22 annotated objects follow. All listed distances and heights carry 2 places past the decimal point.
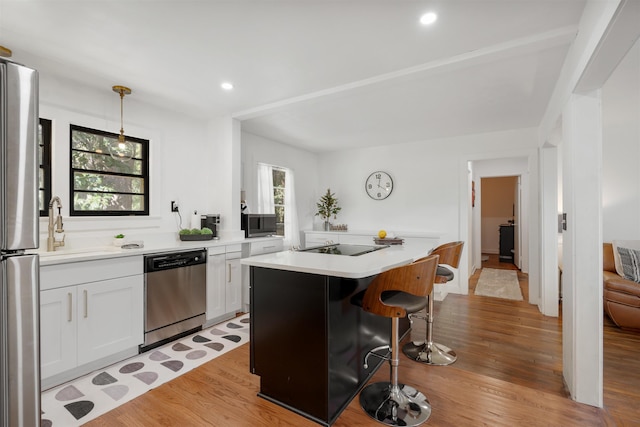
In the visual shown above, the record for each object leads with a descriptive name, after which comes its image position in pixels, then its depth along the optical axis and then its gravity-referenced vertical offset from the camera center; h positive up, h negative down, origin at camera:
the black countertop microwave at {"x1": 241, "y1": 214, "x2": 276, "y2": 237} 3.97 -0.14
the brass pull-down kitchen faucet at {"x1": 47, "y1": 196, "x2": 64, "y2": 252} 2.53 -0.12
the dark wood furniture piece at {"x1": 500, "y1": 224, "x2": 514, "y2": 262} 7.34 -0.73
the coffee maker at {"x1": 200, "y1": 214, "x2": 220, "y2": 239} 3.69 -0.10
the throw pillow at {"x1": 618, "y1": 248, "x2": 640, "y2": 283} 3.24 -0.55
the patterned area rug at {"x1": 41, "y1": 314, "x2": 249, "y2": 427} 1.91 -1.24
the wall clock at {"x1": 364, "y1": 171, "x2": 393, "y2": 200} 5.39 +0.51
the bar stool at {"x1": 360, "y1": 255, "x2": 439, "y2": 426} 1.73 -0.57
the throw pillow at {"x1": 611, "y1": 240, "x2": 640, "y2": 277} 3.48 -0.39
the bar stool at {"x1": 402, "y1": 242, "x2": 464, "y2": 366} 2.55 -1.17
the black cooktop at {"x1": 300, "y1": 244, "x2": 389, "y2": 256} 2.40 -0.31
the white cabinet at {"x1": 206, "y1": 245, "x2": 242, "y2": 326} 3.27 -0.77
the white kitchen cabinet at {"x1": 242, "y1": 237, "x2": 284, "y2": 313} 3.71 -0.48
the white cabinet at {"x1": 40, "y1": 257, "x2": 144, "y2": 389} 2.14 -0.79
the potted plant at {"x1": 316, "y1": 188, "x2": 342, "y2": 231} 5.77 +0.11
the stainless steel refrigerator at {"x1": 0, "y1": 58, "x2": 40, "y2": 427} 0.58 -0.08
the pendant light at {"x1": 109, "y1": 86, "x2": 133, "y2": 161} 2.92 +0.71
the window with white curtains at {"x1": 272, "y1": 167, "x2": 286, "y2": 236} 5.18 +0.33
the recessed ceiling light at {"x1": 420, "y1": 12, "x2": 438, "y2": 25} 1.86 +1.23
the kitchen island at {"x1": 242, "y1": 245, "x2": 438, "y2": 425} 1.77 -0.73
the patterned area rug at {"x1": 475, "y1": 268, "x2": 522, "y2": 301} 4.51 -1.19
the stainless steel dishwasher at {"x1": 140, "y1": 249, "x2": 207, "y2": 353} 2.72 -0.78
